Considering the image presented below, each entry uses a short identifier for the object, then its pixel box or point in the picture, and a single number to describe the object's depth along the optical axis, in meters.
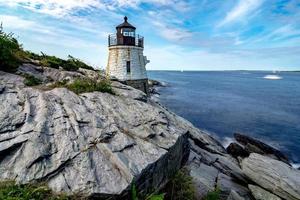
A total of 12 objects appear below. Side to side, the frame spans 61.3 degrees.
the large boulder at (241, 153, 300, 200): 10.20
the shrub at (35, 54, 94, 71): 14.53
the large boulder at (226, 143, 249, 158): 19.57
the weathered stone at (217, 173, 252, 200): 10.33
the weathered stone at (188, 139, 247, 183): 12.97
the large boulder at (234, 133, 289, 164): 19.53
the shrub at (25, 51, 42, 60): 14.96
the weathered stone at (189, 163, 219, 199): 9.80
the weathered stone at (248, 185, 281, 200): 10.09
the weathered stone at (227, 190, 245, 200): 9.61
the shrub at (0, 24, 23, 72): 10.07
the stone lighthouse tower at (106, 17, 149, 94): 23.77
